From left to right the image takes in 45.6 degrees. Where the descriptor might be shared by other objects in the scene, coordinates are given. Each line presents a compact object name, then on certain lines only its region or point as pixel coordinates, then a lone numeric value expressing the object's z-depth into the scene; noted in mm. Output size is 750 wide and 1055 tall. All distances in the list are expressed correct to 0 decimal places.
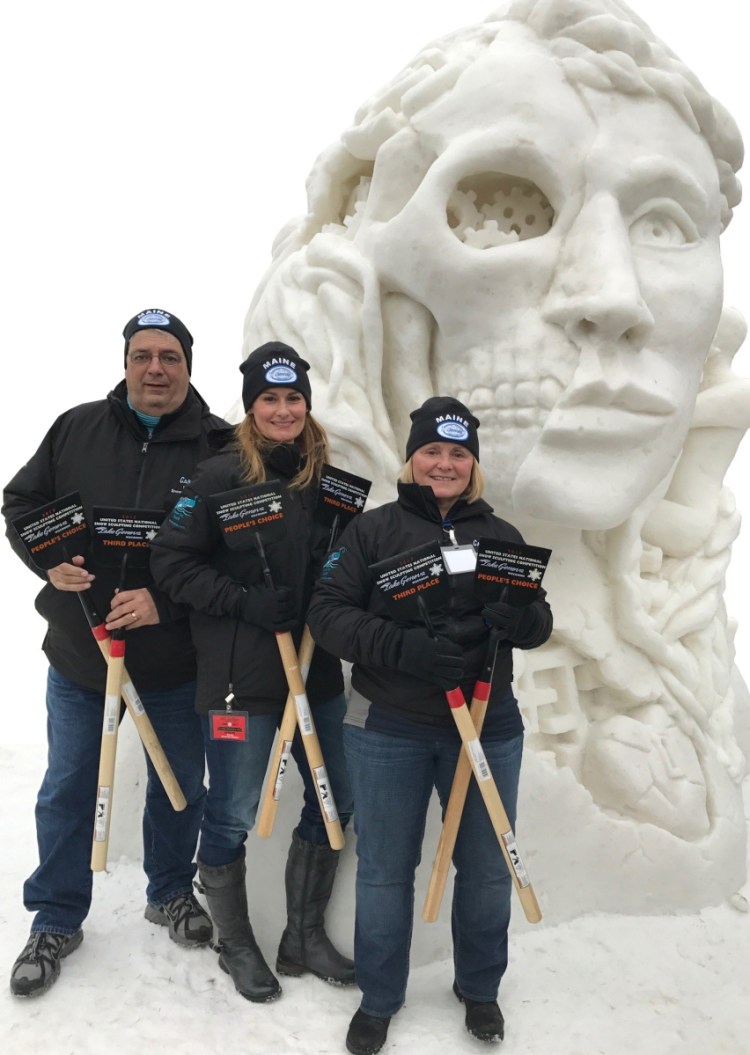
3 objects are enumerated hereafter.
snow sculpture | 2910
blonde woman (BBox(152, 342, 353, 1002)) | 2293
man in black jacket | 2518
